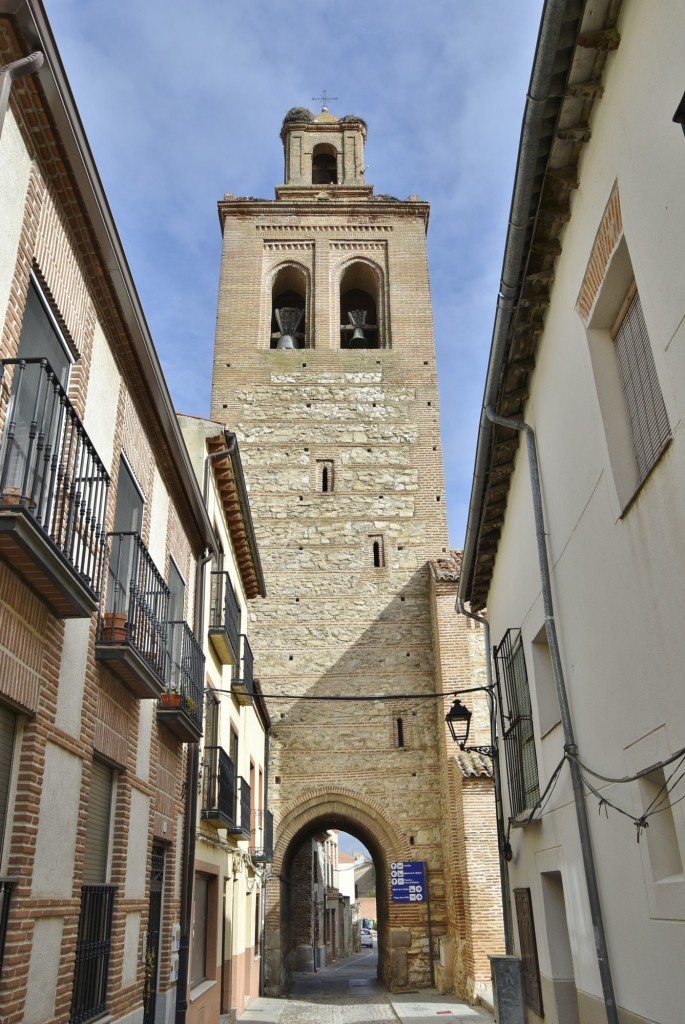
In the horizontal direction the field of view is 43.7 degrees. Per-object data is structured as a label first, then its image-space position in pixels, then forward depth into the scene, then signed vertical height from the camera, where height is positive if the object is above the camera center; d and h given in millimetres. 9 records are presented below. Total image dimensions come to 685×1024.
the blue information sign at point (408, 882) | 16625 +695
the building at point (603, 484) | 3924 +2276
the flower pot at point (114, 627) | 6531 +2115
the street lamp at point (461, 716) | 9852 +2128
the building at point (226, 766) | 10750 +2050
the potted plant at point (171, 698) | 8328 +2049
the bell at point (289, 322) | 23094 +14829
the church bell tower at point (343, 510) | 17672 +8792
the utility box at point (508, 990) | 7289 -562
